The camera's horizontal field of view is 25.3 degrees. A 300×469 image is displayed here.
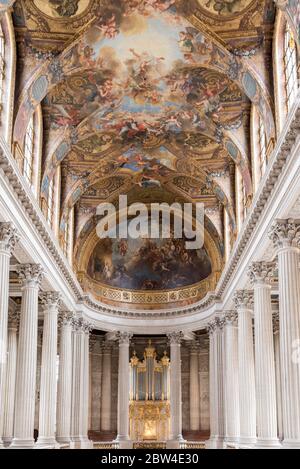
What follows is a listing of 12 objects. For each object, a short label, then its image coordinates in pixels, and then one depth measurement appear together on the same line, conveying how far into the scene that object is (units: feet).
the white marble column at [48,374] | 101.09
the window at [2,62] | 76.69
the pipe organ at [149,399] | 145.59
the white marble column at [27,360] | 85.92
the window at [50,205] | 104.95
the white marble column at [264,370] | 85.40
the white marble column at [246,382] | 103.14
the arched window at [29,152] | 90.38
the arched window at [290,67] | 72.13
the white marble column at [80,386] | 125.70
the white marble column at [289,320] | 69.98
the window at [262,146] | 88.48
